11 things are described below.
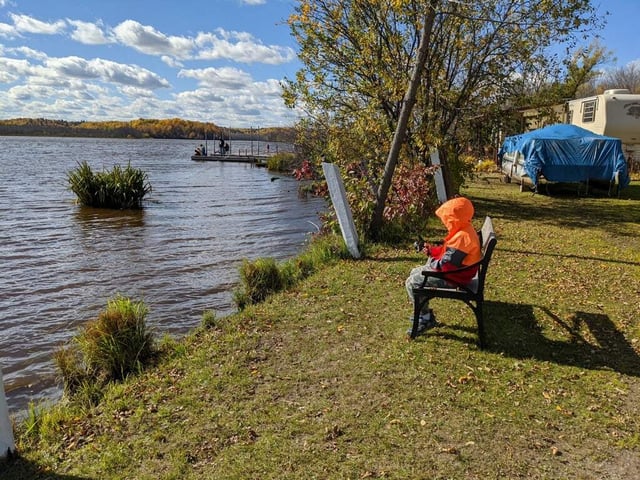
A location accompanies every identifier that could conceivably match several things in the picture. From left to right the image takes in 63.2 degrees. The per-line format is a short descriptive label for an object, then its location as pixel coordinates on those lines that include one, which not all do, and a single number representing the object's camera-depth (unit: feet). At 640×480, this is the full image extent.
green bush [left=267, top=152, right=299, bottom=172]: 140.56
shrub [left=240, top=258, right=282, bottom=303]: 24.95
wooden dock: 169.78
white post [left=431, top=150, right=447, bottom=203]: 43.77
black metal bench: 16.12
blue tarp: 57.98
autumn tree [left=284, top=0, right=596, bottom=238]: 39.58
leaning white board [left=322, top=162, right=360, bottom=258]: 28.50
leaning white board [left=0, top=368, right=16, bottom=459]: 11.70
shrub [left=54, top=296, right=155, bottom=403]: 17.42
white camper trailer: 67.87
